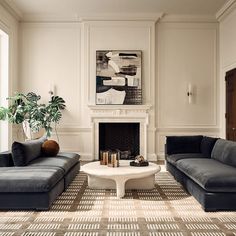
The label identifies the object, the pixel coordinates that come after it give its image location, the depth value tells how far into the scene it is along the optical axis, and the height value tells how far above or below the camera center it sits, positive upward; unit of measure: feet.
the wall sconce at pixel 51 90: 23.84 +1.98
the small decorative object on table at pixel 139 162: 14.49 -1.92
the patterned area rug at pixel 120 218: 9.04 -3.05
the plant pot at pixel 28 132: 22.31 -0.95
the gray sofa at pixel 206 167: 10.65 -1.84
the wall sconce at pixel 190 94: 23.92 +1.72
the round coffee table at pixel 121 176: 12.78 -2.25
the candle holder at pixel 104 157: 14.80 -1.74
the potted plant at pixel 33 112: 21.76 +0.39
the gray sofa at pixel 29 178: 10.58 -1.99
